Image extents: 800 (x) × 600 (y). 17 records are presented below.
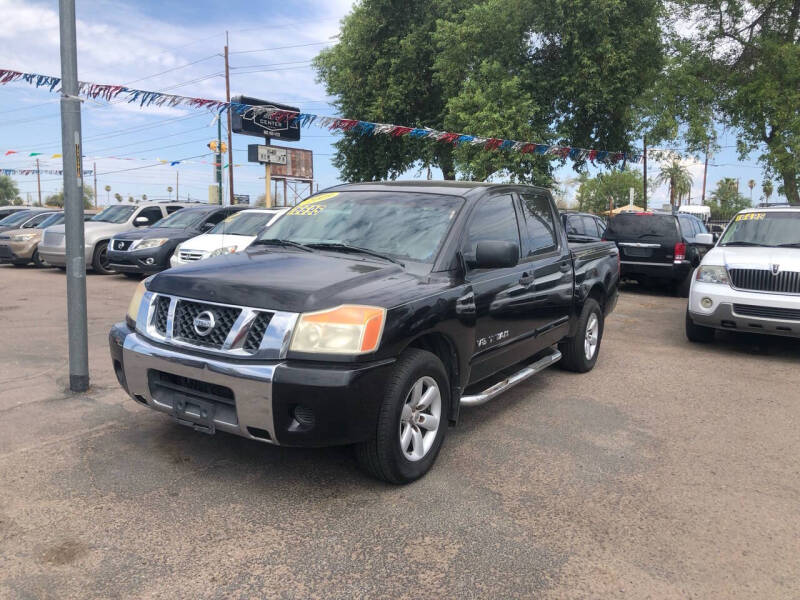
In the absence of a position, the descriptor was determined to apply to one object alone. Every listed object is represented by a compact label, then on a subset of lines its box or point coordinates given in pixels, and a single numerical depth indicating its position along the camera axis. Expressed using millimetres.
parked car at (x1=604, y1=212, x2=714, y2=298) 12672
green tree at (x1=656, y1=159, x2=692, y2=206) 74612
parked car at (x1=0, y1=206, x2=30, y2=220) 22859
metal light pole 4781
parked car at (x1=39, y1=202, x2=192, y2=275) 13820
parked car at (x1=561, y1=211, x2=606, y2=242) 14703
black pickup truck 3203
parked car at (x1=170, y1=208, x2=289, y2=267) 10812
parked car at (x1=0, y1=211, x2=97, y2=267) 15555
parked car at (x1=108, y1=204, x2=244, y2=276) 12312
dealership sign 17875
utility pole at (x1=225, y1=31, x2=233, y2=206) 33406
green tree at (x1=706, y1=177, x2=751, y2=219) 82419
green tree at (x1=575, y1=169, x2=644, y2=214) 74250
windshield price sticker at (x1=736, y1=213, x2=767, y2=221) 8242
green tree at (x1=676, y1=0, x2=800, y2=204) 16812
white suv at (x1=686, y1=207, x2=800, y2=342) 6910
